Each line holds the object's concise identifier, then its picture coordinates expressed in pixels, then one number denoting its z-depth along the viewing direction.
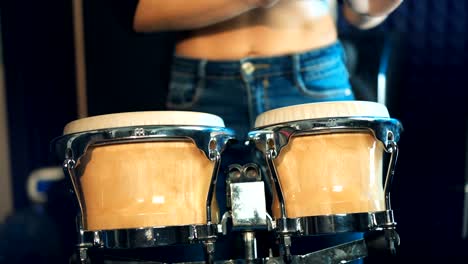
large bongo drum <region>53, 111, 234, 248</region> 1.65
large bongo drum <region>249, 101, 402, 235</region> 1.67
